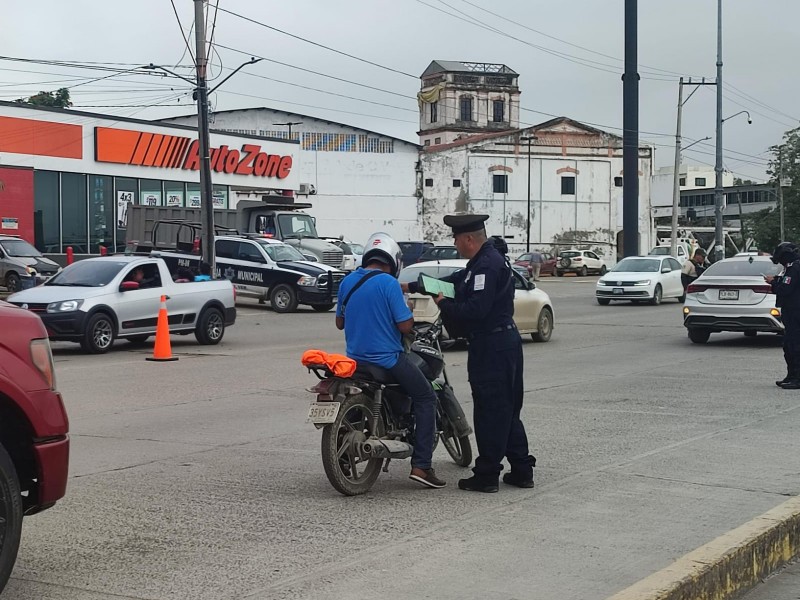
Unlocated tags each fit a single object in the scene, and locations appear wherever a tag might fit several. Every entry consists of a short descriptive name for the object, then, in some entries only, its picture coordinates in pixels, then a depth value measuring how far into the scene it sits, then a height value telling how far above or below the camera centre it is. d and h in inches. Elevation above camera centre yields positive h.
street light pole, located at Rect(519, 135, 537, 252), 3097.9 +18.5
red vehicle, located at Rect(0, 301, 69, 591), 211.2 -32.6
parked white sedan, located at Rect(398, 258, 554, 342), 810.2 -45.4
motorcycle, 300.7 -47.6
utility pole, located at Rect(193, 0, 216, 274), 1248.8 +157.6
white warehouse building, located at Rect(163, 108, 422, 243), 2955.2 +137.6
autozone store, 1624.0 +111.7
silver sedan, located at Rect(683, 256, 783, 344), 796.6 -43.6
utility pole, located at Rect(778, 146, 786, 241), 3174.2 +176.6
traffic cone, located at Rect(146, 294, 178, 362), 719.7 -63.1
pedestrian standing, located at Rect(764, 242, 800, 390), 568.6 -31.0
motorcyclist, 310.2 -23.7
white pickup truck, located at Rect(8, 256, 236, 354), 744.3 -40.5
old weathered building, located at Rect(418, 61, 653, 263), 3102.9 +157.1
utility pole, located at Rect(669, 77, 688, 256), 2380.7 +75.4
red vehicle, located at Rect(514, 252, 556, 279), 2461.9 -45.8
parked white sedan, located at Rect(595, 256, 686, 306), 1360.7 -49.1
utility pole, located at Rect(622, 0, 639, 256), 1870.1 +166.6
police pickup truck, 1199.6 -31.0
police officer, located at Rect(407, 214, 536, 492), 307.9 -24.6
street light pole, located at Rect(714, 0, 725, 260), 2232.5 +94.0
